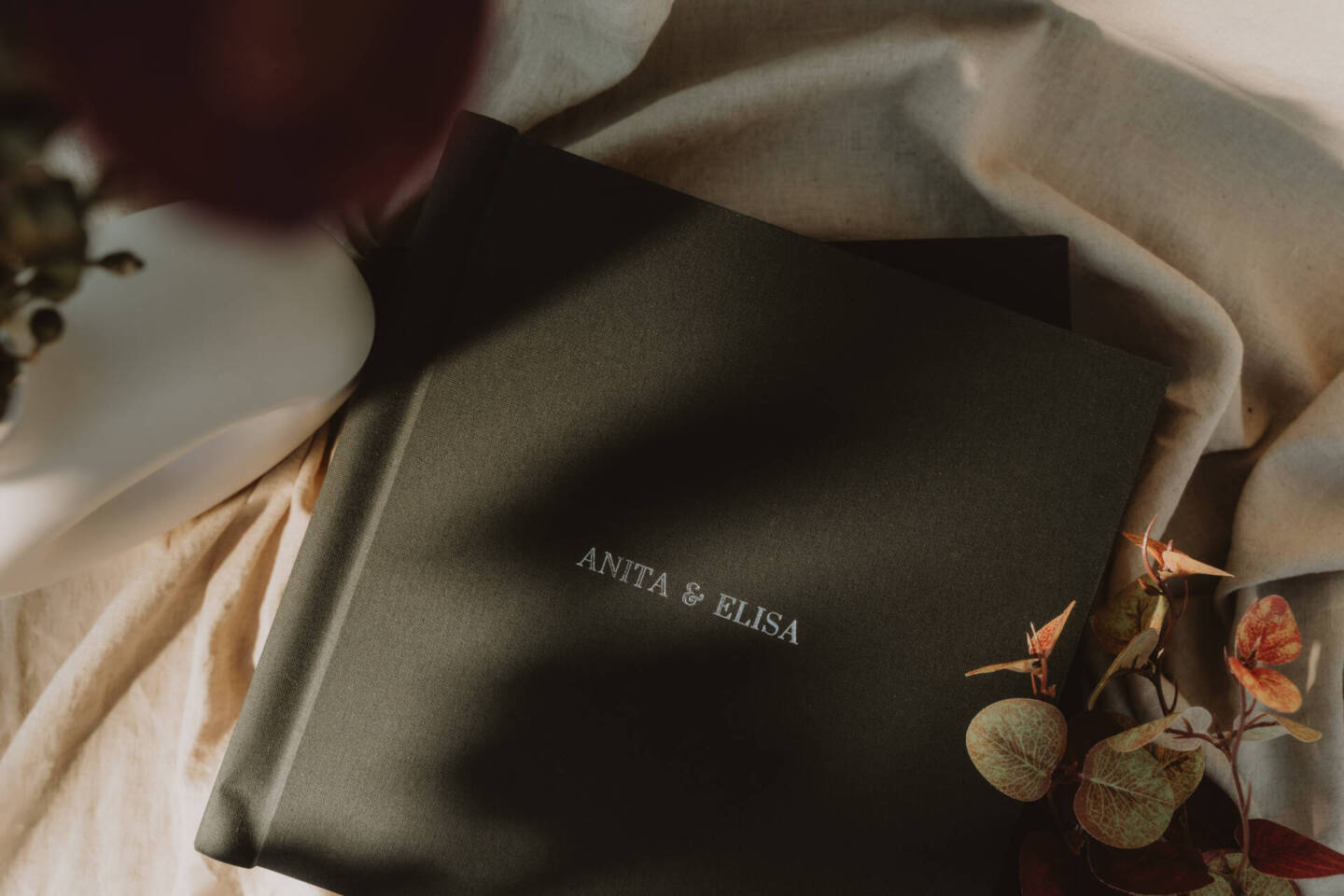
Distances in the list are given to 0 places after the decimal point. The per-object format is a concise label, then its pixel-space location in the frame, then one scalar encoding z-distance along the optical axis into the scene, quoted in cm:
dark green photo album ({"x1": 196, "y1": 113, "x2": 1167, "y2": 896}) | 49
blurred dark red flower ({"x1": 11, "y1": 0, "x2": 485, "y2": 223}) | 33
